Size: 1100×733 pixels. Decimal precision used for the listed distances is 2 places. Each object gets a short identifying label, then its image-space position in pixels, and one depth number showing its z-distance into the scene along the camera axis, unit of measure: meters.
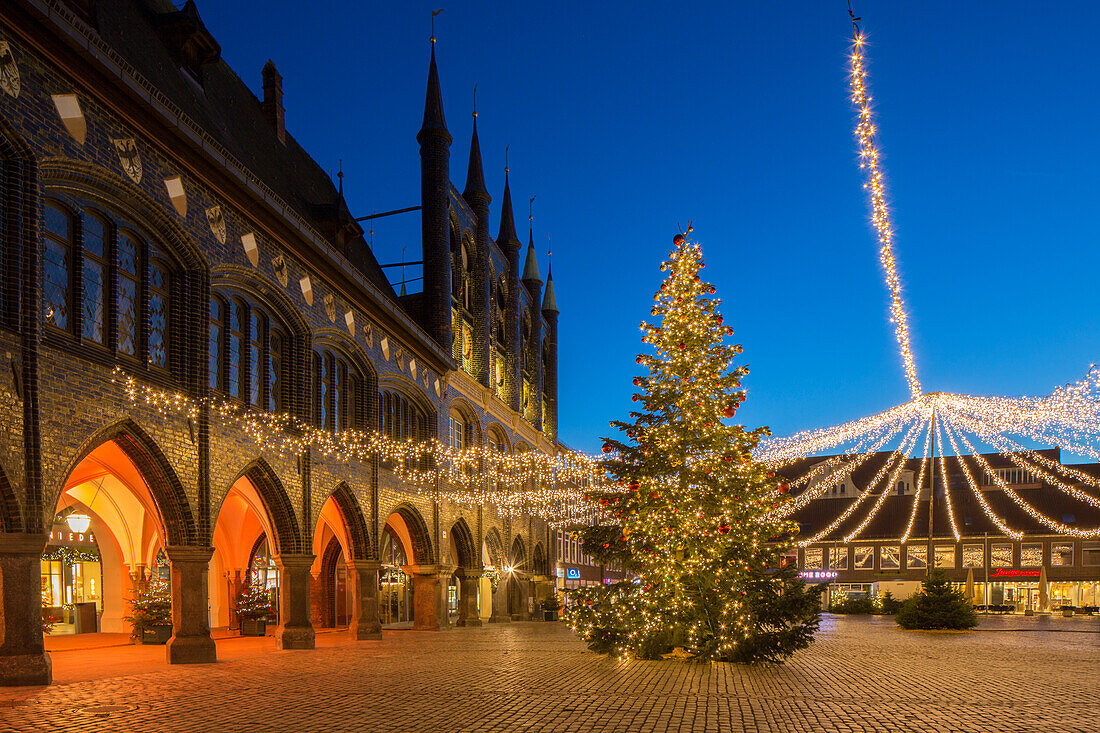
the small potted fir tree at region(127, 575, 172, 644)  22.98
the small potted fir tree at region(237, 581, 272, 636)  27.11
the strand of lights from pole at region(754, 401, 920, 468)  28.08
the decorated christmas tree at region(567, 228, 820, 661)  17.03
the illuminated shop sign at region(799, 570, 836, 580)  62.66
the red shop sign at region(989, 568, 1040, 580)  57.97
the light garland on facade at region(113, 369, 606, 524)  18.22
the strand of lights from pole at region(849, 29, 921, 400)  12.68
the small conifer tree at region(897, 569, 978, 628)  28.94
